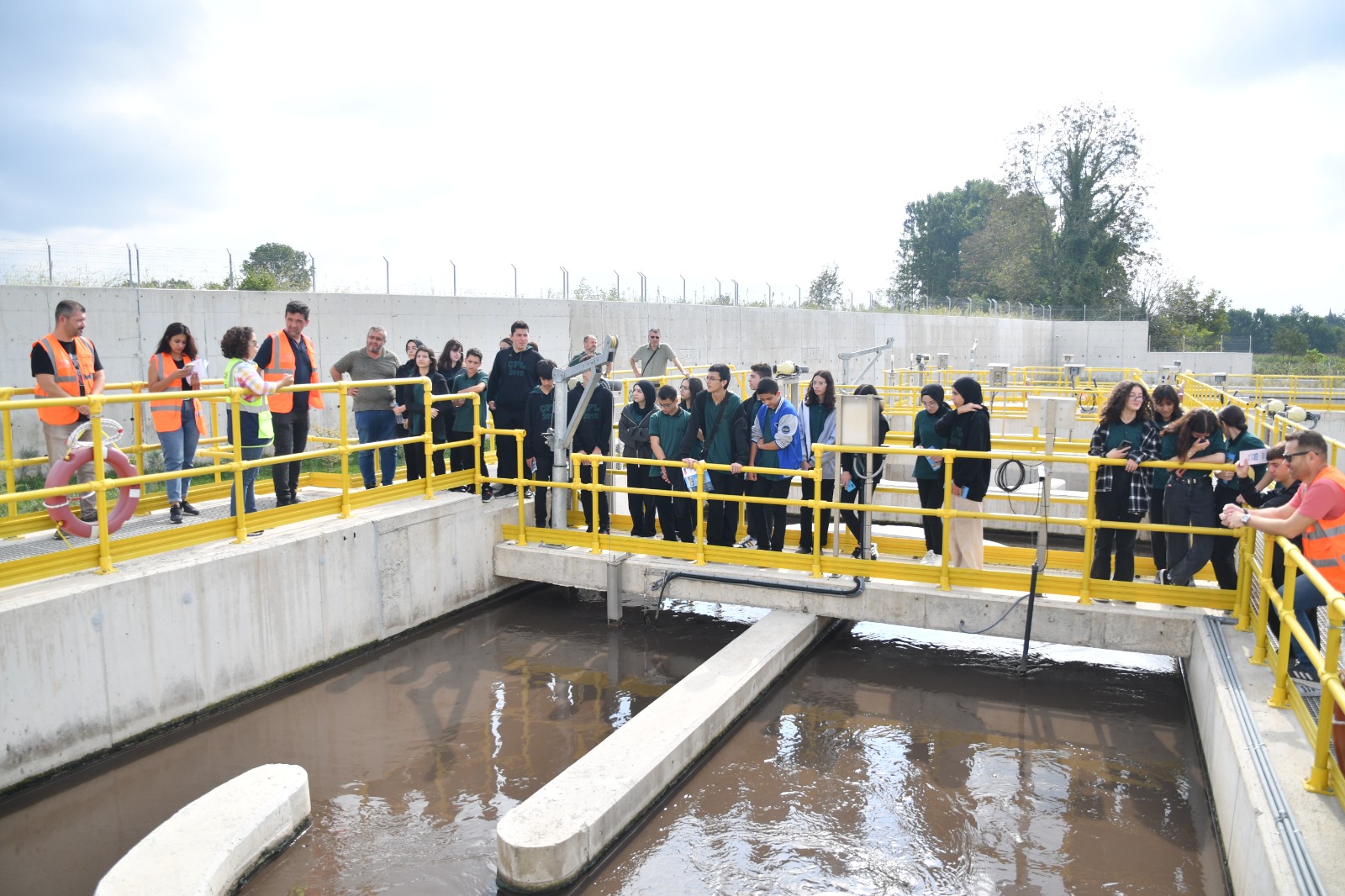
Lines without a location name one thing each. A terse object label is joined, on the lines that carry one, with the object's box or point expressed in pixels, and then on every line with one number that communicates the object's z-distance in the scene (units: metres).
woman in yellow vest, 7.74
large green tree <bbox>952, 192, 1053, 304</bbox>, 56.62
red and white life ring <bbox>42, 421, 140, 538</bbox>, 6.84
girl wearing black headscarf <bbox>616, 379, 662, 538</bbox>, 9.59
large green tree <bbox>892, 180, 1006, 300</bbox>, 90.00
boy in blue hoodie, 8.88
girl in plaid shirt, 7.53
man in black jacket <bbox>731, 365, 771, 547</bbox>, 9.02
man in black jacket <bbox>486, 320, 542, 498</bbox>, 10.22
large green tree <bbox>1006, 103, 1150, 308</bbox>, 54.12
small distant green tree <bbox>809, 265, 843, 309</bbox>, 33.50
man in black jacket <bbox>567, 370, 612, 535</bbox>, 9.95
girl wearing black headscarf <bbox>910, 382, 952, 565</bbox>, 8.36
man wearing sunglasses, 5.29
